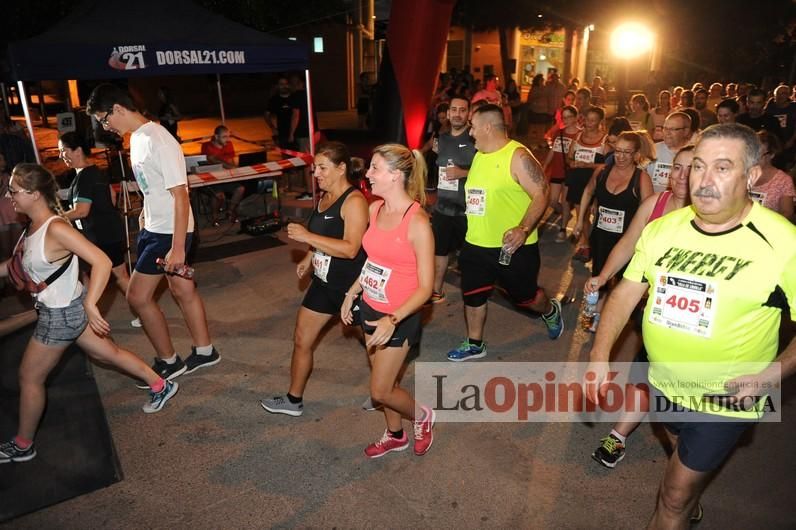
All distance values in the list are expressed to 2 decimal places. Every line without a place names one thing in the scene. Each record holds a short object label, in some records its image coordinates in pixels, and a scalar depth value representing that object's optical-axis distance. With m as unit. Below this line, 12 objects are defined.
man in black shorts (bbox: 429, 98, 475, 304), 5.82
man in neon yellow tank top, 4.62
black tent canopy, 6.80
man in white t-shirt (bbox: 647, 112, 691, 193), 5.71
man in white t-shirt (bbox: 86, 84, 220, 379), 4.23
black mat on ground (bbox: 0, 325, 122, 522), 3.61
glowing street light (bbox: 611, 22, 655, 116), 22.16
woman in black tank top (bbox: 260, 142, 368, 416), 3.66
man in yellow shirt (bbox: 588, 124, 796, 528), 2.36
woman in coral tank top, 3.20
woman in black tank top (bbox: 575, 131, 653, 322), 5.03
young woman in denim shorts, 3.47
